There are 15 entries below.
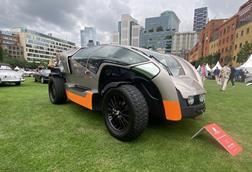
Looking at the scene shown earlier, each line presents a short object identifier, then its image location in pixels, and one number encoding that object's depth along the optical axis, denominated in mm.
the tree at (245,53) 31580
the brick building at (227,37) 49875
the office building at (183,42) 104188
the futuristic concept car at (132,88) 2422
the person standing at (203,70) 13592
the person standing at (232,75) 12977
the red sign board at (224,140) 2441
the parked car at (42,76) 13141
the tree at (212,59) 53688
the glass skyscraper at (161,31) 97044
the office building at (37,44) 104875
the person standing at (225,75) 9562
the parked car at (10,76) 9100
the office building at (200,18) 161500
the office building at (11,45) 93044
